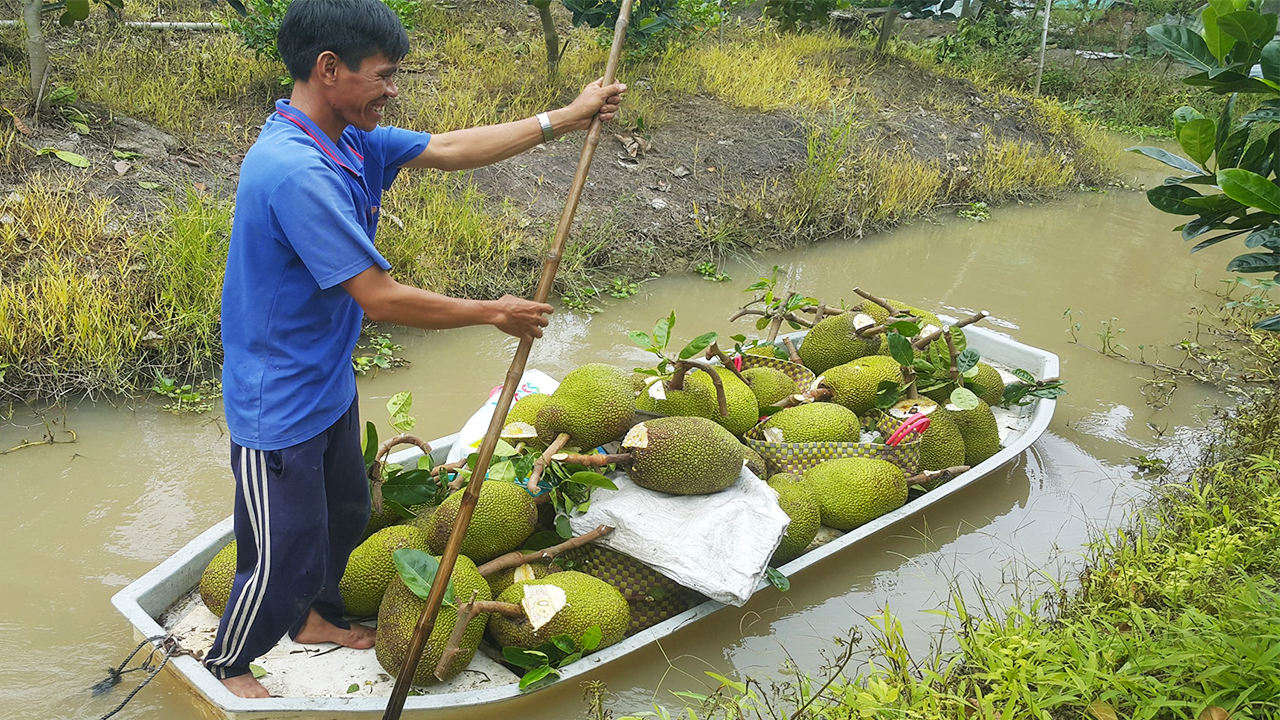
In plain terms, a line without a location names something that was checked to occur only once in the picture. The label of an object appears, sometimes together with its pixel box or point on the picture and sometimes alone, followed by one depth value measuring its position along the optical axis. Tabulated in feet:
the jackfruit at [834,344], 12.48
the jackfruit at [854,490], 9.96
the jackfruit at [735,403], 9.95
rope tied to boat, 7.10
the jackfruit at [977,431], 11.51
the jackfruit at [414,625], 7.29
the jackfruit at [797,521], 9.33
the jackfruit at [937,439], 11.08
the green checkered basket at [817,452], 10.34
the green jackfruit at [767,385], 11.18
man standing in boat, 5.74
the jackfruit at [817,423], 10.59
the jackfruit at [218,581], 7.85
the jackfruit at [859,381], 11.55
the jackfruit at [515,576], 8.09
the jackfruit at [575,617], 7.56
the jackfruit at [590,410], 8.66
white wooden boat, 6.78
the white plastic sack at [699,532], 8.02
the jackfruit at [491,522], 7.93
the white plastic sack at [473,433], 9.51
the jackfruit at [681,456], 8.53
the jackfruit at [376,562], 8.01
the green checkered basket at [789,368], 12.06
